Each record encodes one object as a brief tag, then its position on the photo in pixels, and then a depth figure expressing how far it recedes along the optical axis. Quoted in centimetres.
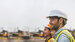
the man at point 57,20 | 214
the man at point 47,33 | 482
